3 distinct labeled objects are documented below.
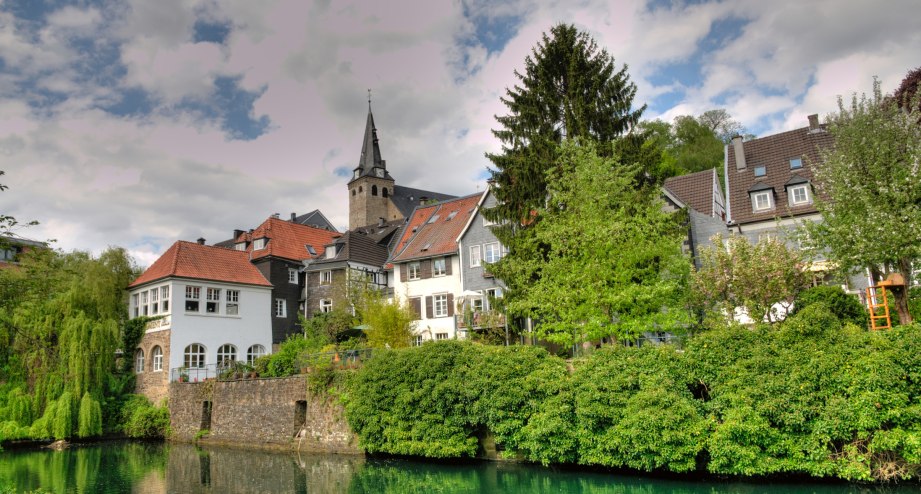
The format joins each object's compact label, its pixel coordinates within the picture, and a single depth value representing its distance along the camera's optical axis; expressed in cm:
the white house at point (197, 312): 3962
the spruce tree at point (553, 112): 2673
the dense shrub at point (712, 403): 1684
